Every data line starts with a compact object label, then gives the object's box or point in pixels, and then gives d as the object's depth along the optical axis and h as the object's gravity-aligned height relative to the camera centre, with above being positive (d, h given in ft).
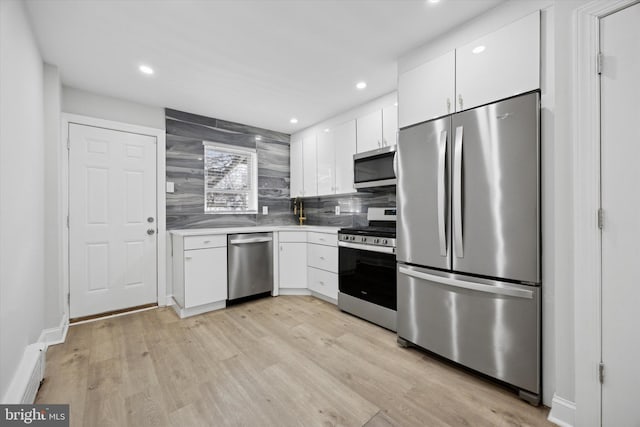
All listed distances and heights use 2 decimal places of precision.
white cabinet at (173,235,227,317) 9.69 -2.28
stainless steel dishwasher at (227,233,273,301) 10.73 -2.16
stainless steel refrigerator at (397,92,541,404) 5.08 -0.59
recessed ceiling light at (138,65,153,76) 8.04 +4.43
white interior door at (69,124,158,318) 9.41 -0.24
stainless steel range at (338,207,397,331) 8.19 -2.01
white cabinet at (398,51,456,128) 6.49 +3.18
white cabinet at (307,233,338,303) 10.66 -2.22
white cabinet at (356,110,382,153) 9.98 +3.14
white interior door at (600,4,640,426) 3.99 -0.06
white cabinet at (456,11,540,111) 5.18 +3.14
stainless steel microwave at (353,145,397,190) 9.18 +1.64
